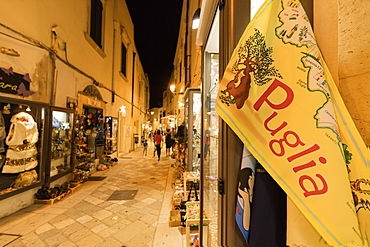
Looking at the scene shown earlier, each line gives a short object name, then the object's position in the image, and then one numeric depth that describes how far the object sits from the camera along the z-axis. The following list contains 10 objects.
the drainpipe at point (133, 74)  14.65
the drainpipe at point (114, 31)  9.12
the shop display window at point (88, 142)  5.70
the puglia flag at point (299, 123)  0.50
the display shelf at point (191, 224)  2.04
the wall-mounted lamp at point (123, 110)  10.41
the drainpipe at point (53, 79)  4.39
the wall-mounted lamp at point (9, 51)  3.21
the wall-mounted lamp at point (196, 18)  3.92
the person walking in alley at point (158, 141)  9.18
